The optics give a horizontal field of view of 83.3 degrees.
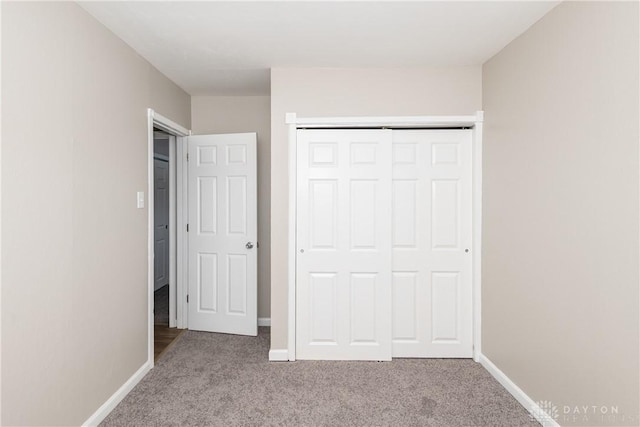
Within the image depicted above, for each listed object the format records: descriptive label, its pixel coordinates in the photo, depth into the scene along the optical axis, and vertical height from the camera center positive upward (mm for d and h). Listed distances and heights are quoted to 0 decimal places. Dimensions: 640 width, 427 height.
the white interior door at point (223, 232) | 3602 -201
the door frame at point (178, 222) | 3705 -109
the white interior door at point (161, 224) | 5398 -193
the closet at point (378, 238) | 3051 -212
